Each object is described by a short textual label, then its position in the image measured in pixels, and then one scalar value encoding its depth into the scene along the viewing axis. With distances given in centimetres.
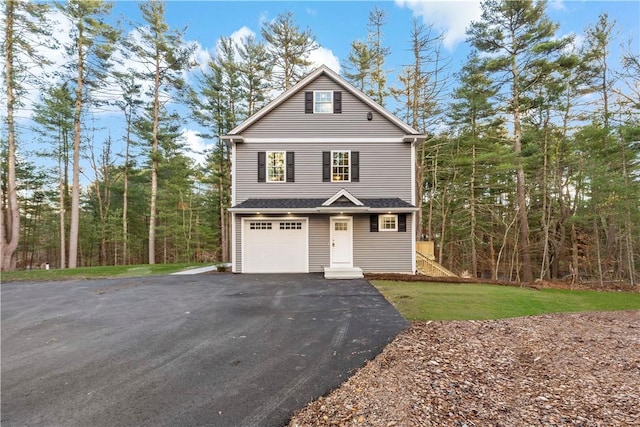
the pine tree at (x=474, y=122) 1333
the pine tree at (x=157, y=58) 1446
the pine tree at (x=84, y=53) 1262
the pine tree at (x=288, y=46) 1700
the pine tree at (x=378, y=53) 1605
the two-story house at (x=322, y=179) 1063
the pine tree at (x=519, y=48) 1170
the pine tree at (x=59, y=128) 1252
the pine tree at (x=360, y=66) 1675
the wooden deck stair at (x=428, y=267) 1159
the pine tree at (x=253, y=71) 1752
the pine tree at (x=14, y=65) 1193
